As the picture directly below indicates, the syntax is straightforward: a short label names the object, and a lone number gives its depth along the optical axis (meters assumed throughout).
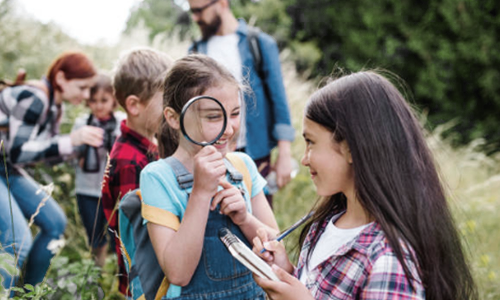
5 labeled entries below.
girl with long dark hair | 1.33
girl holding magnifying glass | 1.53
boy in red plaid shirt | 2.32
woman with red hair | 2.76
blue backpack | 1.63
